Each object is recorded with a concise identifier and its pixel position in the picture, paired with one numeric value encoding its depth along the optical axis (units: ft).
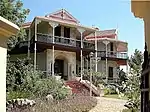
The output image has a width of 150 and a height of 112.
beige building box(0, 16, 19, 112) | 10.53
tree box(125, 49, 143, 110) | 24.80
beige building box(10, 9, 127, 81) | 58.42
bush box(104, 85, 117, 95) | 56.15
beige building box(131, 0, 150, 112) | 7.91
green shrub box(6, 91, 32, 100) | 34.12
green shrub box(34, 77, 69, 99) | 39.68
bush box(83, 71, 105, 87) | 57.65
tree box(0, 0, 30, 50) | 37.03
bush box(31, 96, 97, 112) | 33.12
